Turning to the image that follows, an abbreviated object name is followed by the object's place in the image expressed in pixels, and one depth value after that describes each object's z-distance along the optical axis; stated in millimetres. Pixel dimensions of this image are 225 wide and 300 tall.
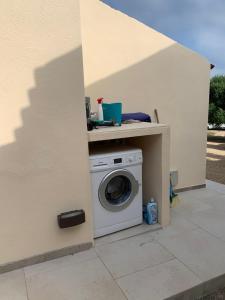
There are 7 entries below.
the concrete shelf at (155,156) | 2574
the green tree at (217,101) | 10242
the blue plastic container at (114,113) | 2832
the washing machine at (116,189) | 2549
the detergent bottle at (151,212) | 2904
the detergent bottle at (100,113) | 2862
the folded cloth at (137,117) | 3271
